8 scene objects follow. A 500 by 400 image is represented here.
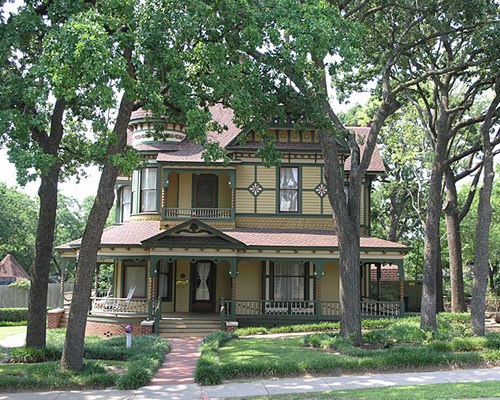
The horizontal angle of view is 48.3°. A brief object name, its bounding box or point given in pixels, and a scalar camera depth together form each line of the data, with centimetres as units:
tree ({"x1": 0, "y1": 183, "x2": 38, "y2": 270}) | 5312
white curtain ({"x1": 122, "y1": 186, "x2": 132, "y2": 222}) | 2721
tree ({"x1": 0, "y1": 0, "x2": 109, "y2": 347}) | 1110
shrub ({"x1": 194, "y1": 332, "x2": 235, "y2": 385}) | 1198
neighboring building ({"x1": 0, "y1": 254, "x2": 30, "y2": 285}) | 4316
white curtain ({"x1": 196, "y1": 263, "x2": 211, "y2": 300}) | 2531
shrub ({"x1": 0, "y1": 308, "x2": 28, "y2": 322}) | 2977
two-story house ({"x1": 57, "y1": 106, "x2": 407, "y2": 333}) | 2338
